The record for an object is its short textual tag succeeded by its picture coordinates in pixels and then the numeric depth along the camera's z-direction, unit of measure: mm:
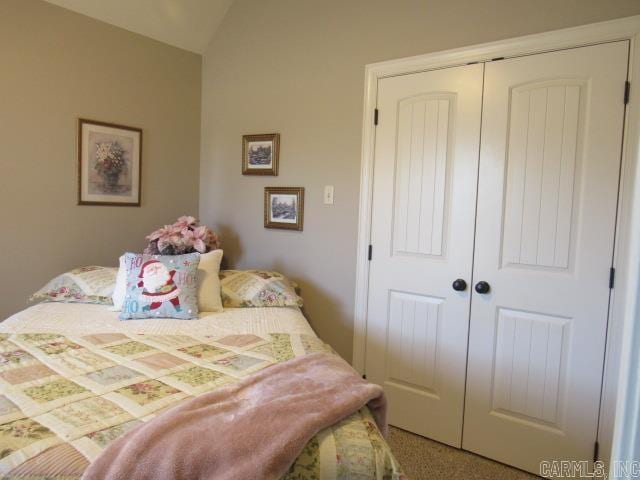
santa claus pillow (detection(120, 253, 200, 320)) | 2012
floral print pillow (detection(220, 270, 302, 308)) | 2338
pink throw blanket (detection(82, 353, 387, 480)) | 922
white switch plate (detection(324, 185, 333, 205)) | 2541
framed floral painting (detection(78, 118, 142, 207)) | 2539
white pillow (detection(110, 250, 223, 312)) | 2121
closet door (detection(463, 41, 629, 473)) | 1806
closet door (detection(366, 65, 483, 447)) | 2121
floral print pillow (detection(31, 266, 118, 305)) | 2209
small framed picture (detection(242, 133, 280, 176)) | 2742
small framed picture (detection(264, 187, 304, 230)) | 2658
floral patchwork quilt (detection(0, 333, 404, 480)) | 976
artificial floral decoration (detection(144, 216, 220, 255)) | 2469
